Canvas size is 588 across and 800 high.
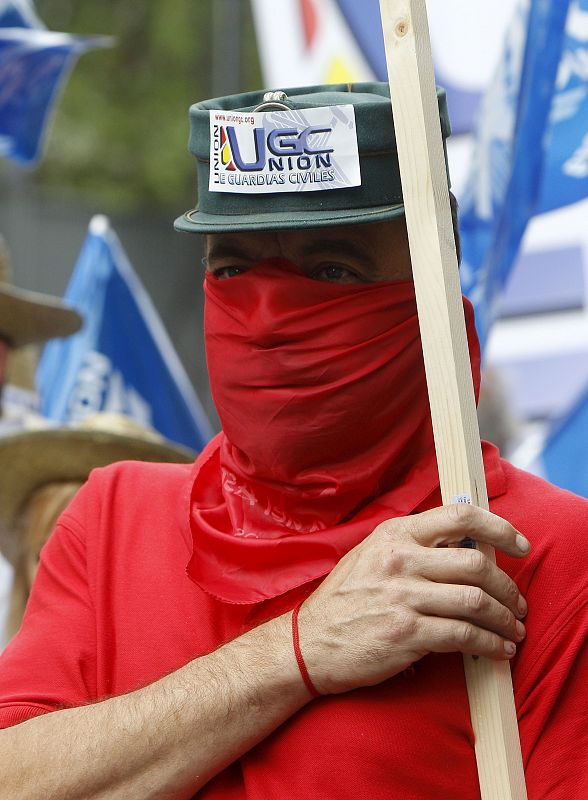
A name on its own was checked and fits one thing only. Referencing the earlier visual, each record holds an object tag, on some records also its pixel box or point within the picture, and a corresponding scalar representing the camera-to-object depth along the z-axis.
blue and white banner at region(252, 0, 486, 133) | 9.11
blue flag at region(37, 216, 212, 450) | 11.09
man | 3.74
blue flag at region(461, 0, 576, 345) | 6.49
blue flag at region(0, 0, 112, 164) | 11.56
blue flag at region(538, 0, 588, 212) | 6.44
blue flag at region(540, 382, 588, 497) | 6.52
